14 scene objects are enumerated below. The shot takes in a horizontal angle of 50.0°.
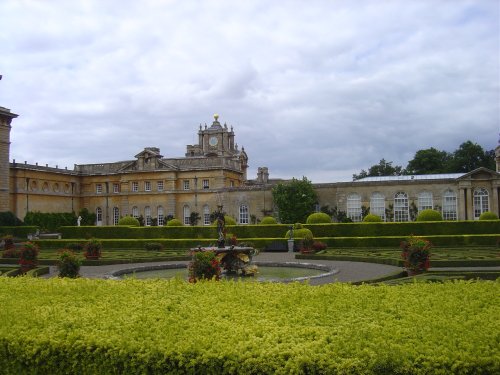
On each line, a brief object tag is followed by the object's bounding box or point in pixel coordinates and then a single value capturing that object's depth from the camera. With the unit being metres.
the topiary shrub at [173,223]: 41.97
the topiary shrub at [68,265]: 16.95
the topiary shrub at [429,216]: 36.31
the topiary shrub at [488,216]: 35.33
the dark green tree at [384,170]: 77.06
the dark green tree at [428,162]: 70.49
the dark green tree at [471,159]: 67.62
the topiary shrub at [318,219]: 36.88
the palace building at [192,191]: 43.62
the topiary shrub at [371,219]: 37.31
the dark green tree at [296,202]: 46.09
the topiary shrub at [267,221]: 39.06
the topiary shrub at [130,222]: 43.88
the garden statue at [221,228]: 20.30
